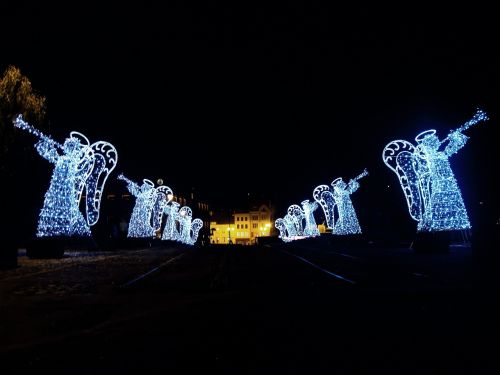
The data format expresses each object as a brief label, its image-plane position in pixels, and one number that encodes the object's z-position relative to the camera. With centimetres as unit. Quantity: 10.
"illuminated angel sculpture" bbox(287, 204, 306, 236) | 6939
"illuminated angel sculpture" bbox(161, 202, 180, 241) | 5654
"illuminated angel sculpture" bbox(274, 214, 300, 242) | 7331
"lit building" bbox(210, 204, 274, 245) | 15438
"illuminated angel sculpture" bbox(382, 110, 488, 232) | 2147
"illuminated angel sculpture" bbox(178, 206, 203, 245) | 6818
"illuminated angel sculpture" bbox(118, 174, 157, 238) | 4038
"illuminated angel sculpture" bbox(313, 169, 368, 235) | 3900
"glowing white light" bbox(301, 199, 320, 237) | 5675
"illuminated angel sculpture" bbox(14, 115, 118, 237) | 2255
